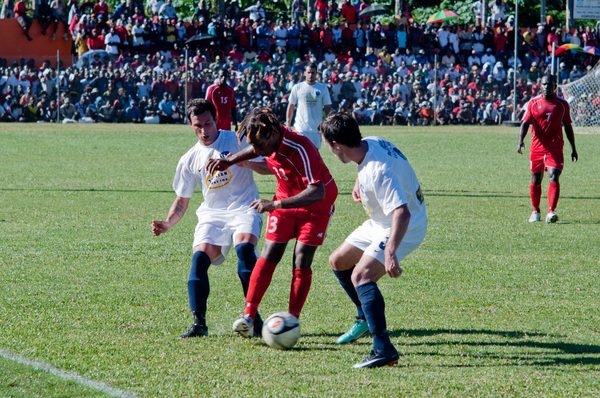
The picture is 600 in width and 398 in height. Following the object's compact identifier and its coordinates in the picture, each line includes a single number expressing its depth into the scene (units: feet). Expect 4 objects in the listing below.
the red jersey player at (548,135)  68.69
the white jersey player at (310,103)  92.38
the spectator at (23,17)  192.54
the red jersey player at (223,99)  99.96
